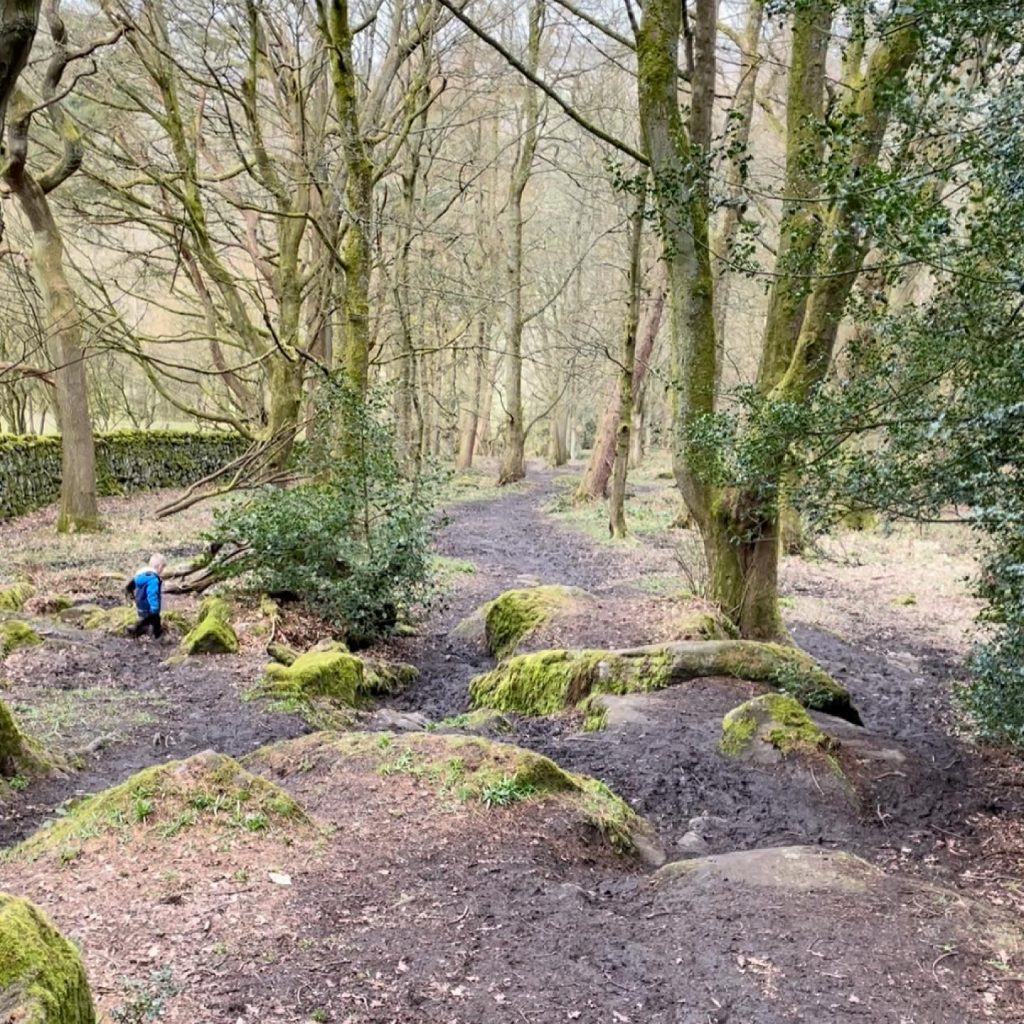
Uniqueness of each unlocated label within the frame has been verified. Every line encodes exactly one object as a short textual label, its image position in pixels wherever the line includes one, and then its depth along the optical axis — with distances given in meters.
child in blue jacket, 8.21
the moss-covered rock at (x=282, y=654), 8.12
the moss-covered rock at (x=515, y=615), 9.28
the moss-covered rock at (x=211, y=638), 8.05
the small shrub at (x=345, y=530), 9.14
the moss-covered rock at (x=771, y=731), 5.94
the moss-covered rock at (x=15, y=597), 9.03
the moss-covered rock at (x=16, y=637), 7.49
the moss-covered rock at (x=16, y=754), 4.78
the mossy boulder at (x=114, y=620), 8.62
